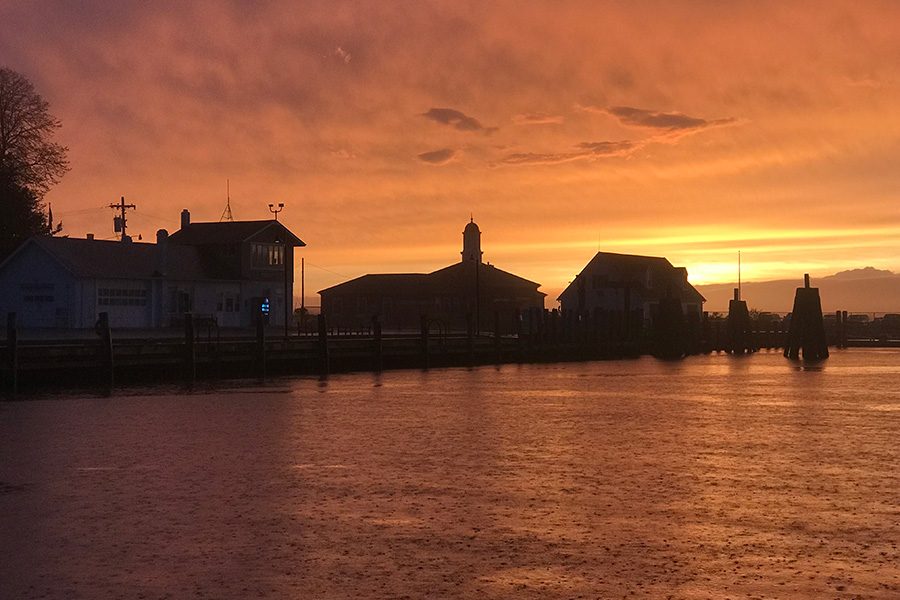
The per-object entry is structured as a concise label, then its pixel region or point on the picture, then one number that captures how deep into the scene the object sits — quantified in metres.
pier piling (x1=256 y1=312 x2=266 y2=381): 45.47
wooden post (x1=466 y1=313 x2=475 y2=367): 58.06
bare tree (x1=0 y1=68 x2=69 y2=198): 76.88
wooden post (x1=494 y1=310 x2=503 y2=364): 60.69
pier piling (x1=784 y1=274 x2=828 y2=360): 68.25
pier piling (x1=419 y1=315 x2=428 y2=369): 54.62
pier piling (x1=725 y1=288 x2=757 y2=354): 78.62
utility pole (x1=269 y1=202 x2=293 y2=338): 81.69
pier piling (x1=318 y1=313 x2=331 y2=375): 48.88
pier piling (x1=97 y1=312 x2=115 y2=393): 39.06
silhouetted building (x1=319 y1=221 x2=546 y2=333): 115.19
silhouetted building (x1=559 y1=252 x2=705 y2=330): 108.38
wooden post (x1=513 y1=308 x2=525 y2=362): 63.53
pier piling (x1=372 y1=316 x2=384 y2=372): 51.88
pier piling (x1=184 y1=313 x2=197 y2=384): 42.09
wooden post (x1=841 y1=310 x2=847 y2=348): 89.56
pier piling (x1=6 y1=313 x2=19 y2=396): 36.03
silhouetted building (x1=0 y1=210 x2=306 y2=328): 69.19
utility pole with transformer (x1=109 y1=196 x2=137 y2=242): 100.88
